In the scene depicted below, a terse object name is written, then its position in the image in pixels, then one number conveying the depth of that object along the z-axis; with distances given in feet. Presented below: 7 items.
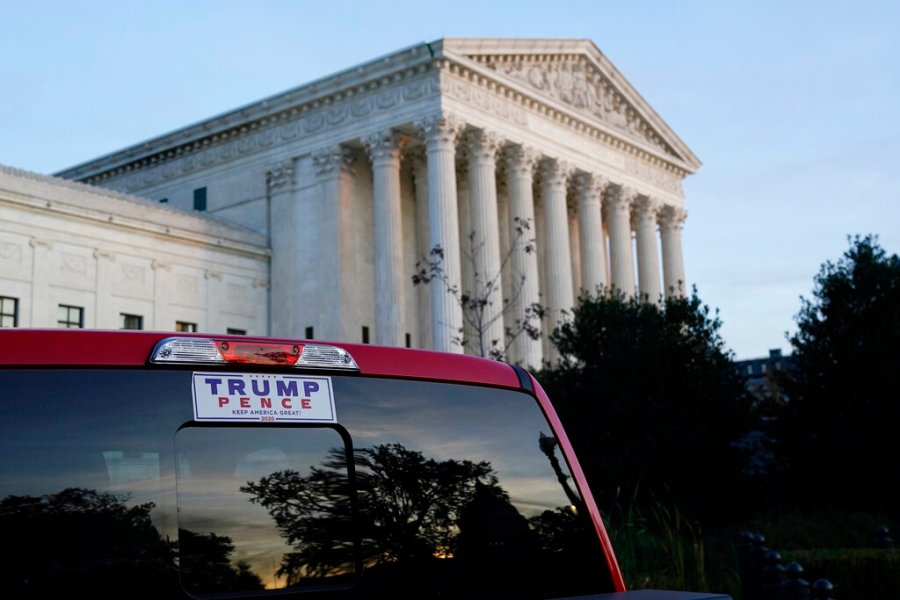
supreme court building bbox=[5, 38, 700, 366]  133.90
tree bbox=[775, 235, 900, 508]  97.04
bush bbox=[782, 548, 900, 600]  44.45
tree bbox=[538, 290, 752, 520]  96.73
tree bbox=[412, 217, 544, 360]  127.95
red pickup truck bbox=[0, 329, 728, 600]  9.48
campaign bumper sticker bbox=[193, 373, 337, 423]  10.49
